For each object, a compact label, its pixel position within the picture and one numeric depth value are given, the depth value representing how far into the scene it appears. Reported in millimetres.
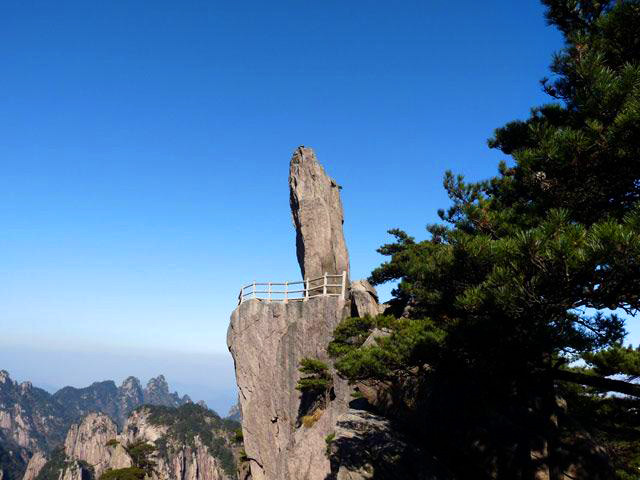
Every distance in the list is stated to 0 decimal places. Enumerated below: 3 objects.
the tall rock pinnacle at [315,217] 28812
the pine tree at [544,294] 6219
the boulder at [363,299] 20984
